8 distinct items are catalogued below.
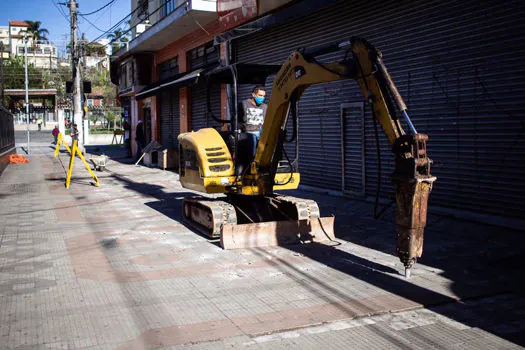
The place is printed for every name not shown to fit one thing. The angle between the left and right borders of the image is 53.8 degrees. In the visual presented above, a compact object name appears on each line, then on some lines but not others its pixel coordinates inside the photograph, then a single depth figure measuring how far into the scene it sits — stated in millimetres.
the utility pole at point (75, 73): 29531
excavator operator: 8656
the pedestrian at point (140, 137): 27453
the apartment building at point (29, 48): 101550
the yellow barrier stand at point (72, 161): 14921
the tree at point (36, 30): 103812
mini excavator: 5852
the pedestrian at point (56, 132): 41331
